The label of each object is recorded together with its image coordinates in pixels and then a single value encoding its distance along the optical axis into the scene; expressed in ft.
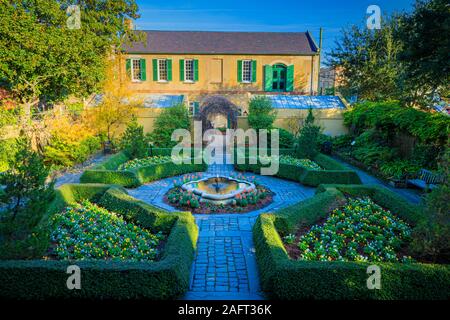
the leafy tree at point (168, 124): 66.74
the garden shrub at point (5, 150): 46.91
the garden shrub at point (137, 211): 27.81
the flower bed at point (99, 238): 22.97
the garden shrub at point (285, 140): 66.84
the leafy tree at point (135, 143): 53.11
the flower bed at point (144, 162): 50.44
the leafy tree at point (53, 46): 48.11
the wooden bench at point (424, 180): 38.86
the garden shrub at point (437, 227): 21.47
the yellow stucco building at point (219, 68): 90.22
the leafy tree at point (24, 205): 19.48
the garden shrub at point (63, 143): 52.11
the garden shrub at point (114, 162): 45.09
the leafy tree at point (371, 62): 78.29
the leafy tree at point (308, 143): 53.16
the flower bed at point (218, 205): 34.55
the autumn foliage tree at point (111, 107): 64.90
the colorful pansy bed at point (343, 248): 18.19
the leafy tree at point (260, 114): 70.18
